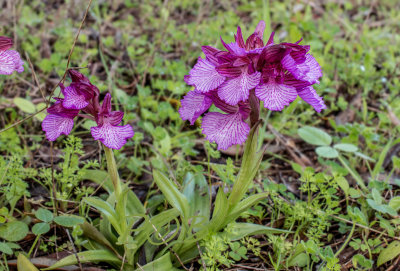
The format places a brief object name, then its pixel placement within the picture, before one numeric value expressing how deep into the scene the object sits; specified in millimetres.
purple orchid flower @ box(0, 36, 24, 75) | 325
